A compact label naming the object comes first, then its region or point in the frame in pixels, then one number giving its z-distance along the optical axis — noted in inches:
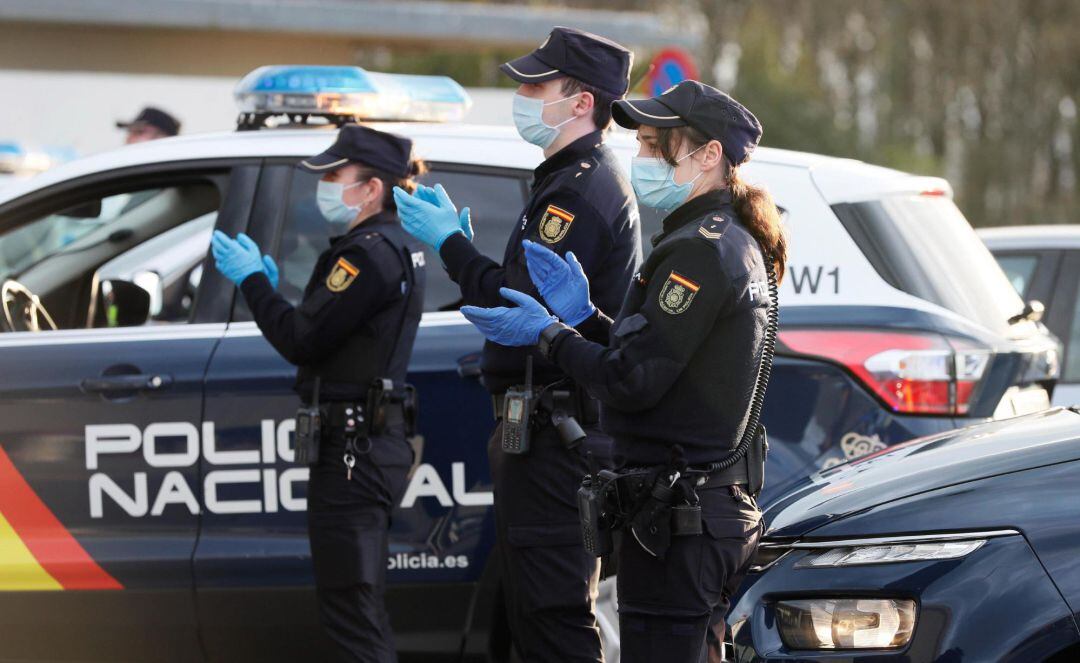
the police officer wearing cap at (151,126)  592.4
